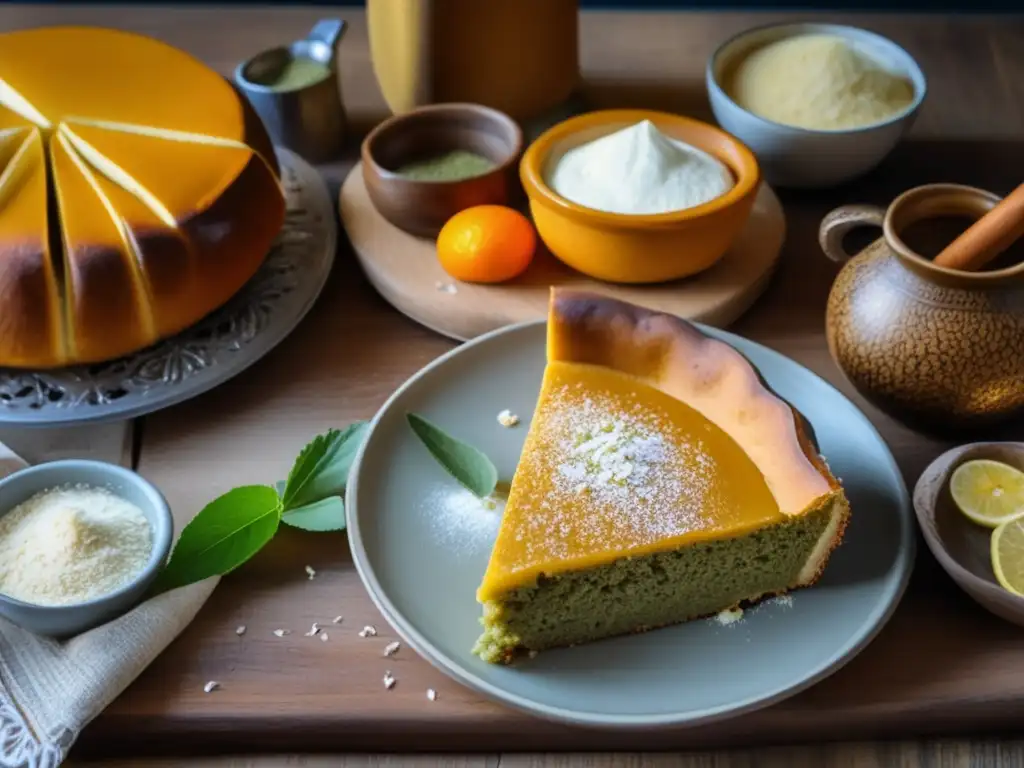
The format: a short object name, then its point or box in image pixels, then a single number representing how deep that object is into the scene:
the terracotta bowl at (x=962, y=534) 0.57
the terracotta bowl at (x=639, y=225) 0.68
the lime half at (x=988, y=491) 0.60
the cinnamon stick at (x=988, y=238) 0.60
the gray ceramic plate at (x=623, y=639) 0.56
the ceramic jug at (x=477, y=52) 0.75
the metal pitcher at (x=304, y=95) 0.78
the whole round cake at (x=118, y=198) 0.64
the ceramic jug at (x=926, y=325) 0.61
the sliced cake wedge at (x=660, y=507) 0.57
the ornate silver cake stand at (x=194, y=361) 0.65
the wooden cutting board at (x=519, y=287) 0.71
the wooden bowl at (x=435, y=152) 0.72
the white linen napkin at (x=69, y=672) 0.55
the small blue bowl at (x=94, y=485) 0.56
